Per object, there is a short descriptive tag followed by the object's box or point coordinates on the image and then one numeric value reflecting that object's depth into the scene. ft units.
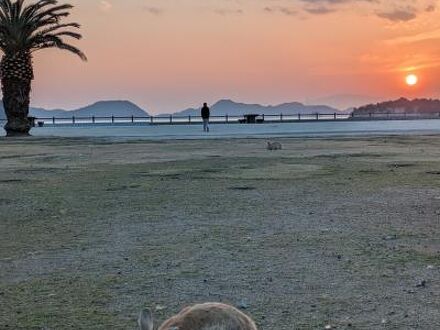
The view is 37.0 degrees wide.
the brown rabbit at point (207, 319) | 10.72
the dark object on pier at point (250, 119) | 213.46
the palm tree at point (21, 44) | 127.65
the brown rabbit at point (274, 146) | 75.46
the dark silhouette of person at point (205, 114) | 145.20
